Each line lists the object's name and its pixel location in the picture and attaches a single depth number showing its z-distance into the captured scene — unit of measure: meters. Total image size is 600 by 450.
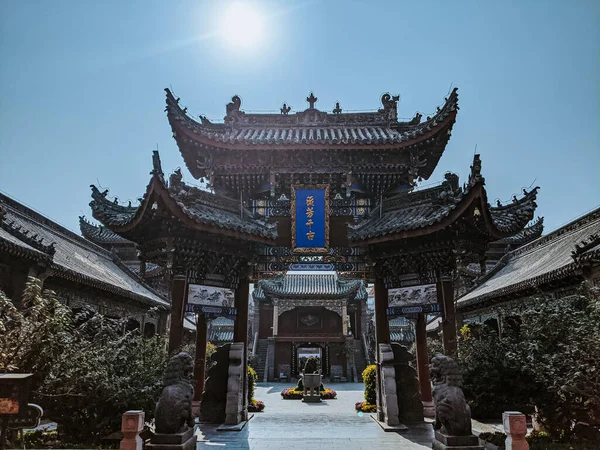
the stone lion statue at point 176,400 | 6.82
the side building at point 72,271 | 13.08
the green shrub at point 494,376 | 8.66
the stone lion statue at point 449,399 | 6.91
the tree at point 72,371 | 6.84
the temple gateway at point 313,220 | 10.08
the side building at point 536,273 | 13.00
